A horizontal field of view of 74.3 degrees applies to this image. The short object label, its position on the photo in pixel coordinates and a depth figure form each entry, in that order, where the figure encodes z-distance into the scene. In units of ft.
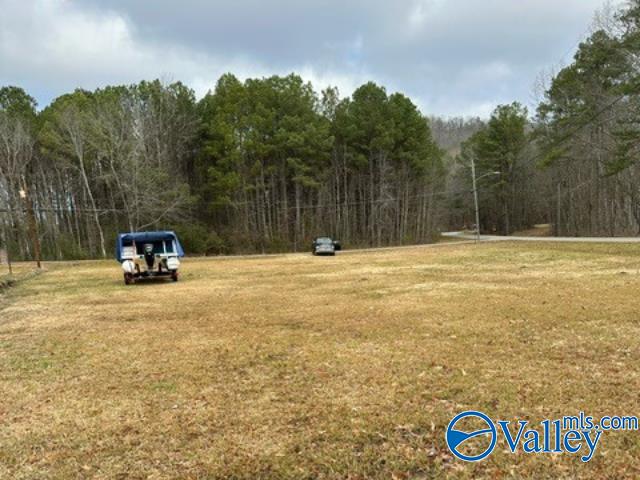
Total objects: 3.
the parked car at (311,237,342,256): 100.07
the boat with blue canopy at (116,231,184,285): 47.91
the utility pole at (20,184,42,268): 69.14
